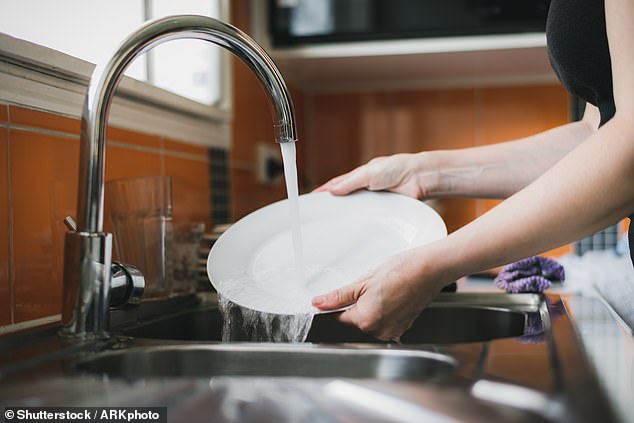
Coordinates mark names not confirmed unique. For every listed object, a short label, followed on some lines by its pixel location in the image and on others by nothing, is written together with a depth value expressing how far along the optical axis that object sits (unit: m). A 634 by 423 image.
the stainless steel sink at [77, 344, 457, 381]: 0.61
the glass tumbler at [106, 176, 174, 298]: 0.95
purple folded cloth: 1.02
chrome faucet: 0.65
